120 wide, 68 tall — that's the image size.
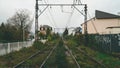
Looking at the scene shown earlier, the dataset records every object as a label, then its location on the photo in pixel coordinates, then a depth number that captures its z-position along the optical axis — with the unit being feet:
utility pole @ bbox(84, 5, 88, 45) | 62.06
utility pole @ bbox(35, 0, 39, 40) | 60.49
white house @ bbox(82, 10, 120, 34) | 99.92
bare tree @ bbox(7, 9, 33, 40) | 128.00
